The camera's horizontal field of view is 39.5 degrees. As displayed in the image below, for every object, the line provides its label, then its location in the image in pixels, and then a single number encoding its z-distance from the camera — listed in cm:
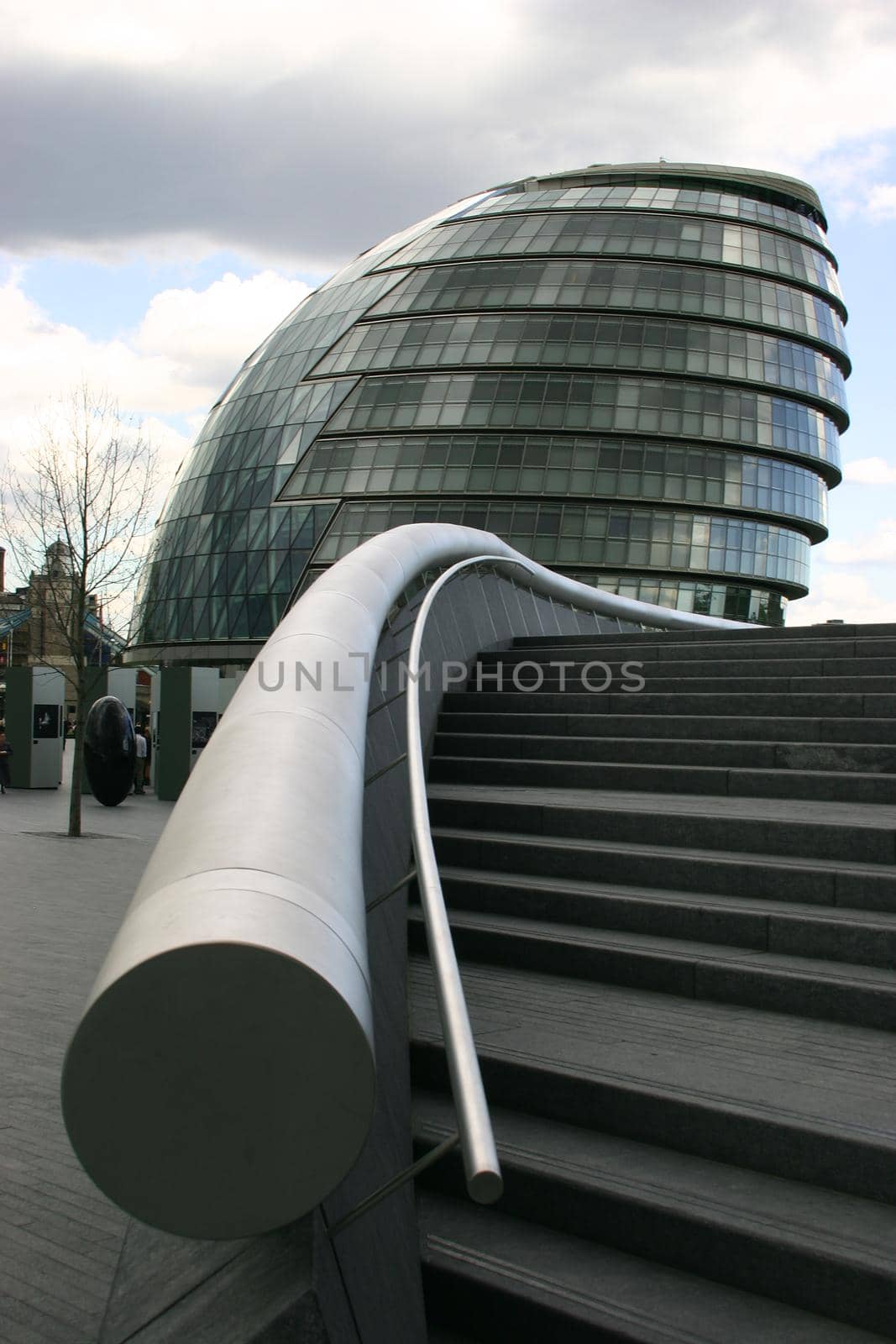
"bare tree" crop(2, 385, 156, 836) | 2059
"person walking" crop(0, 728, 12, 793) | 2708
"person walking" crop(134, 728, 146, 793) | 2692
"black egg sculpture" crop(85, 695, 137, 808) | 2336
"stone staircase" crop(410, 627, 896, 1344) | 296
